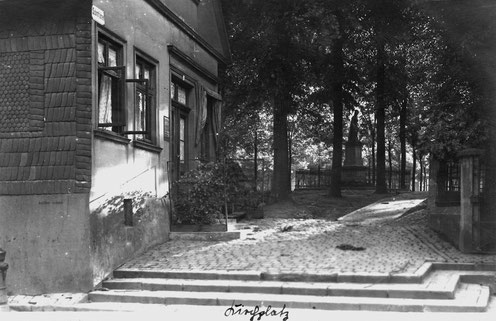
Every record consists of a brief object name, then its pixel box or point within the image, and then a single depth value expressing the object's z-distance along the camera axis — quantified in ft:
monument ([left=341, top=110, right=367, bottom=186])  96.99
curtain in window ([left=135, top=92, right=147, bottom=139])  37.59
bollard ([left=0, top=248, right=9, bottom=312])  25.82
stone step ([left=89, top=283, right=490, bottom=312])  25.23
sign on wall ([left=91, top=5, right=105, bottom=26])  31.04
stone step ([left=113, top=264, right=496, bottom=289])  28.71
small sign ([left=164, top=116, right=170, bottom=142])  42.22
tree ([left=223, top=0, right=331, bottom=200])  60.34
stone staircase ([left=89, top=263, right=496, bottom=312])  25.96
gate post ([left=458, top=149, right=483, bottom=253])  36.11
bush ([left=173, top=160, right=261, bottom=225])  41.09
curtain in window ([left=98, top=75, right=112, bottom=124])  32.73
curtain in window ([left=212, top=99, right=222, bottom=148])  55.77
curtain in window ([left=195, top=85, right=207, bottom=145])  49.78
